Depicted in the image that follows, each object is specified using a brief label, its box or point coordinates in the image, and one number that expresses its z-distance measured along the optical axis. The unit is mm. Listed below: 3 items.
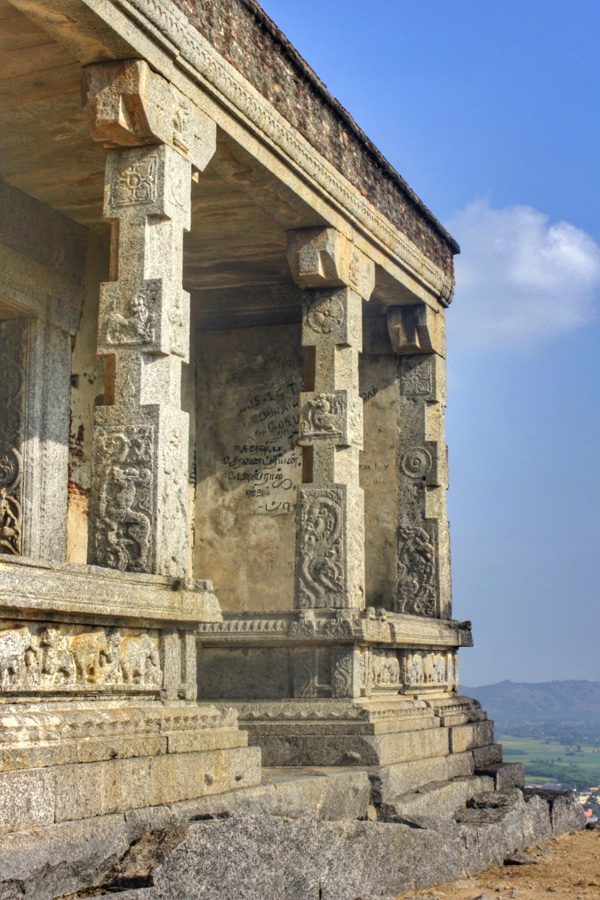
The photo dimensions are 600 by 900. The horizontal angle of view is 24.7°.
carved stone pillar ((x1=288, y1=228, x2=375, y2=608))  10109
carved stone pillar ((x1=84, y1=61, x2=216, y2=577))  7273
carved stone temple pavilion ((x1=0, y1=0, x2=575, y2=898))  6242
